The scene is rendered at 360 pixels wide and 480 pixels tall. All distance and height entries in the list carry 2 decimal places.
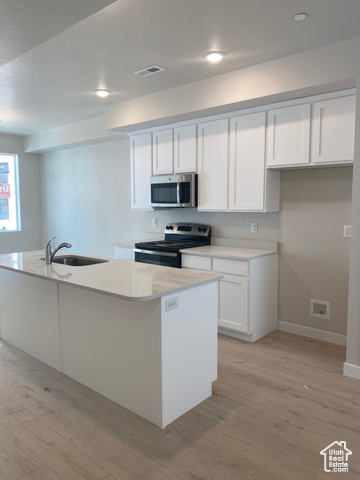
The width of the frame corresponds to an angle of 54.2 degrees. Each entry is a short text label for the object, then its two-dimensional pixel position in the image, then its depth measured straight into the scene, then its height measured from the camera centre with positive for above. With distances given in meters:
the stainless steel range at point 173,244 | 4.05 -0.43
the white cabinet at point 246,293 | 3.50 -0.87
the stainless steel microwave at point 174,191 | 4.09 +0.22
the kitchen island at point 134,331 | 2.17 -0.85
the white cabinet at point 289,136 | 3.17 +0.68
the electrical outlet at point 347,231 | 3.36 -0.21
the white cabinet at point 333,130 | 2.91 +0.66
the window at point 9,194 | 6.68 +0.30
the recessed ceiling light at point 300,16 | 2.31 +1.28
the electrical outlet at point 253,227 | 3.99 -0.21
